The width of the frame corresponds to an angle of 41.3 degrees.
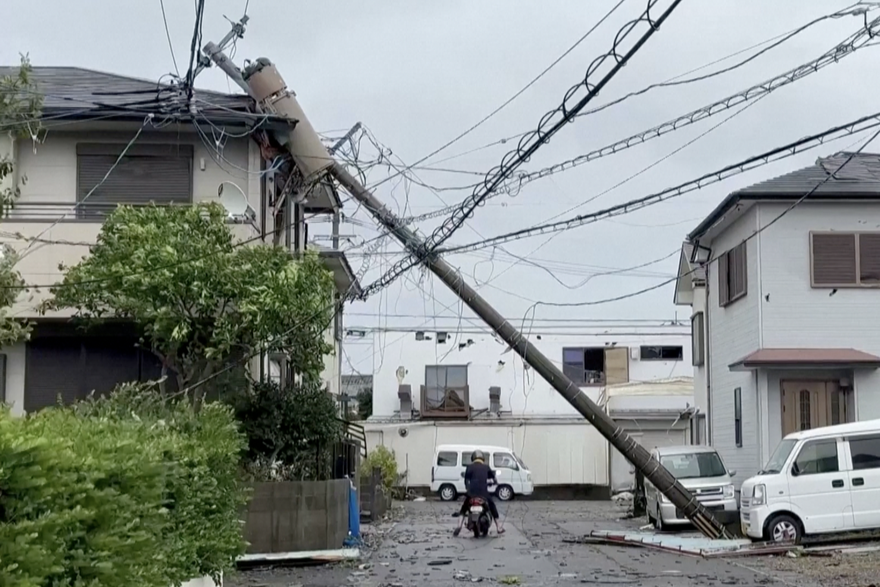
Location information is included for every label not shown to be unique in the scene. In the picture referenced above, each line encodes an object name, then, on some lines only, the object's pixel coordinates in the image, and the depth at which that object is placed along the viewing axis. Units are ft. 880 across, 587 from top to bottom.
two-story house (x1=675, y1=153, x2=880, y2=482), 80.53
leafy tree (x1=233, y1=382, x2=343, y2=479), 61.41
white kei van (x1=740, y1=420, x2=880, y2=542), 64.49
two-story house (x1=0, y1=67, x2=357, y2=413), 61.87
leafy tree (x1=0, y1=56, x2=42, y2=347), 43.93
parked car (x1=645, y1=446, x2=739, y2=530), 79.77
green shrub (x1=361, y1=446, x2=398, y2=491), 122.01
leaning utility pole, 63.77
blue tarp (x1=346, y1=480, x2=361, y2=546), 67.98
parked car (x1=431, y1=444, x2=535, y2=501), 139.64
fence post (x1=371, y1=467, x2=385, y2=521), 98.53
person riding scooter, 79.46
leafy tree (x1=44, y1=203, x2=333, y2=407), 54.13
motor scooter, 78.64
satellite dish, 62.13
